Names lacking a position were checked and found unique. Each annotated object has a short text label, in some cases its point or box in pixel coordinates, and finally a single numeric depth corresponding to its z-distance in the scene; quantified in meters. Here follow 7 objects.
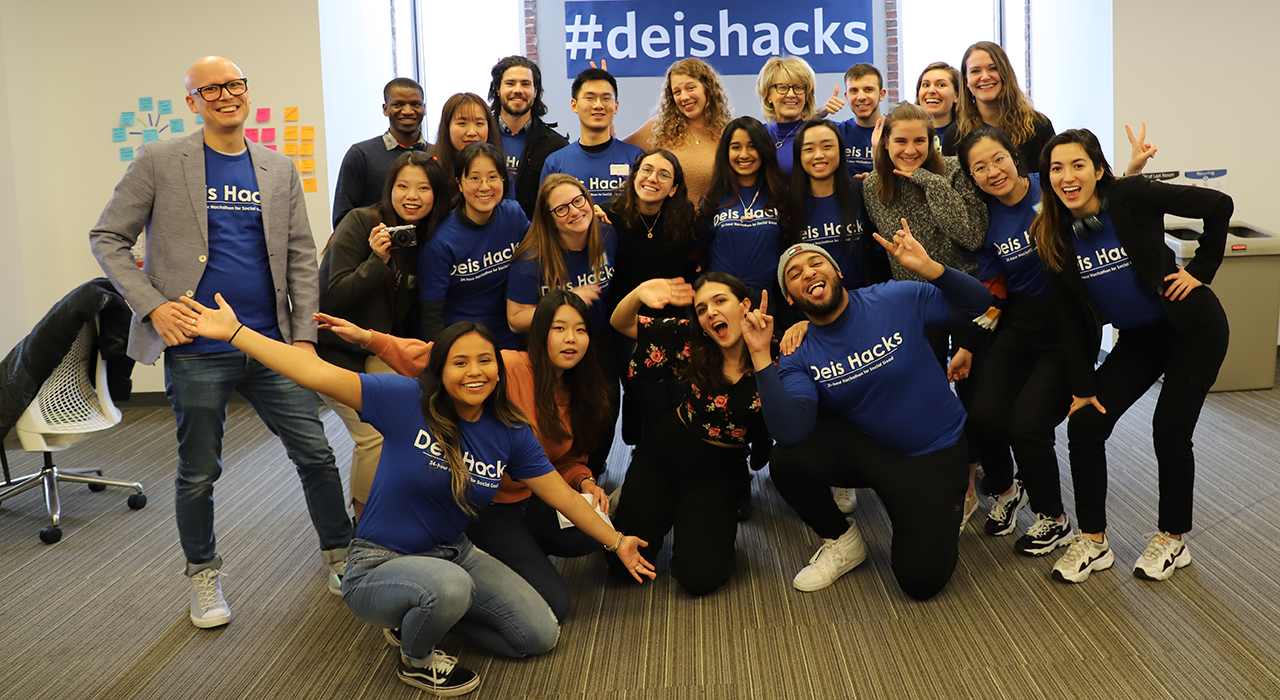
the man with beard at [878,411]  2.77
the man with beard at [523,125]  3.79
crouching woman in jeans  2.35
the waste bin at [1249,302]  4.95
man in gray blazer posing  2.65
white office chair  3.66
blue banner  6.71
